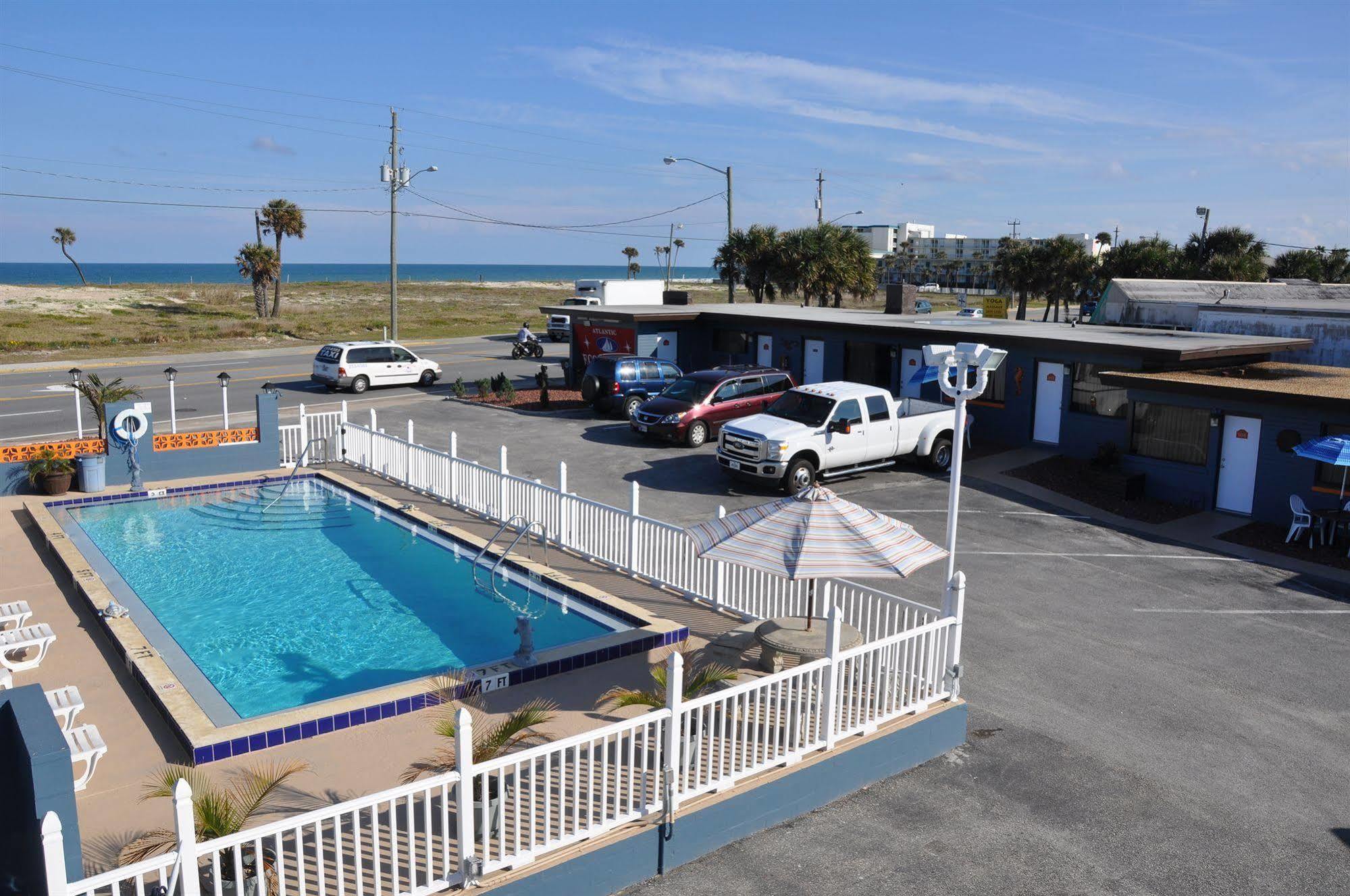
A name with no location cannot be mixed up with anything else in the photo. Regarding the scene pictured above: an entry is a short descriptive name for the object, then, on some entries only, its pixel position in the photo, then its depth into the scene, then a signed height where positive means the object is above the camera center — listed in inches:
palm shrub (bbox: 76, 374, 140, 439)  733.9 -71.4
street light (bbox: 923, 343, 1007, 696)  363.6 -25.5
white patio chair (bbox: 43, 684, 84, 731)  328.8 -135.1
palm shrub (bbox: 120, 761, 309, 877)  235.8 -133.7
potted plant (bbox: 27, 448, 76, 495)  705.0 -122.9
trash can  713.6 -122.6
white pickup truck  783.7 -91.2
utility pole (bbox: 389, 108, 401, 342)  1759.4 +205.7
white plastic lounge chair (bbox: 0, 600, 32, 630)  431.2 -138.4
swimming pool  438.3 -154.3
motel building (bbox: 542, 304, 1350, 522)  729.0 -43.5
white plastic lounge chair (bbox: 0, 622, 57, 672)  390.9 -136.1
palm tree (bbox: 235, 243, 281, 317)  2588.6 +99.7
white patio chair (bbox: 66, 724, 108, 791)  306.3 -138.5
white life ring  728.3 -90.7
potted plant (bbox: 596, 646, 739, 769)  307.8 -124.0
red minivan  948.0 -80.5
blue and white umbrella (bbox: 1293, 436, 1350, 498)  628.4 -71.0
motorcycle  1745.8 -64.9
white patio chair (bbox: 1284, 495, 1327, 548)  678.5 -123.0
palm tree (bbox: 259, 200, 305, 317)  2736.2 +233.1
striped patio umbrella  345.1 -77.3
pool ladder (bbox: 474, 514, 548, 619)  507.2 -131.0
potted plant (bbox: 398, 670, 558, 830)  276.5 -138.8
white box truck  1663.4 +39.7
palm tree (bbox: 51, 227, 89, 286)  4375.0 +259.9
